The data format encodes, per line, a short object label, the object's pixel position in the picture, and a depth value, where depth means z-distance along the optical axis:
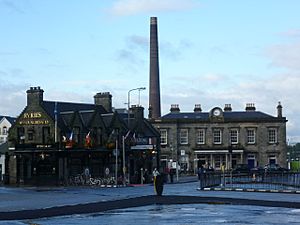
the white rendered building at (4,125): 107.93
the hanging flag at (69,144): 62.28
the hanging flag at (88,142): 63.44
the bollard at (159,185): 36.00
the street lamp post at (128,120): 57.59
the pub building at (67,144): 63.28
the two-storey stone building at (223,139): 94.62
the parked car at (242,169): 75.96
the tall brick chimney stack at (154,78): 110.38
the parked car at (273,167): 76.12
